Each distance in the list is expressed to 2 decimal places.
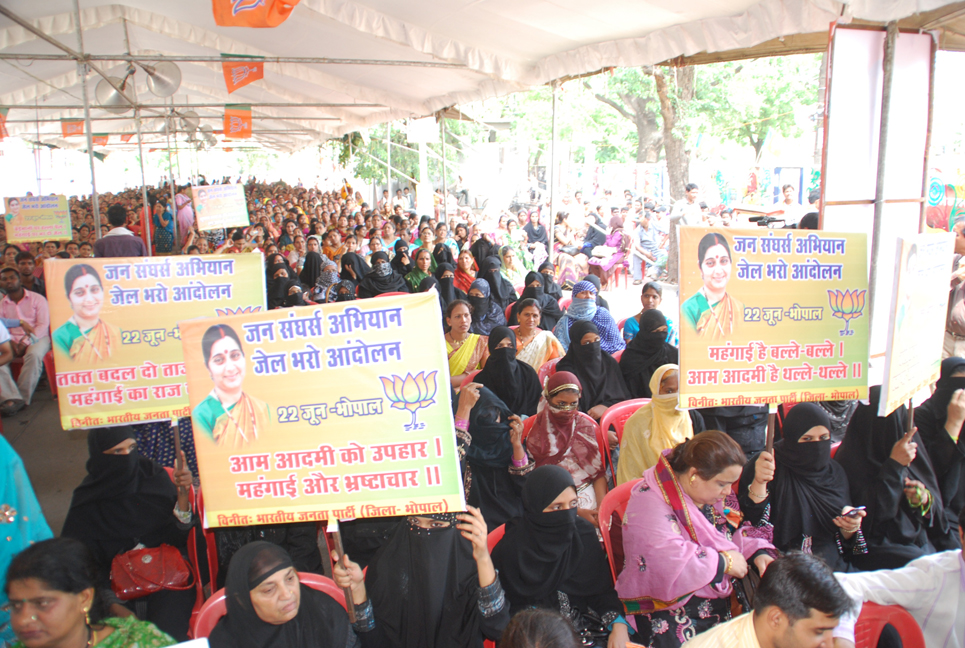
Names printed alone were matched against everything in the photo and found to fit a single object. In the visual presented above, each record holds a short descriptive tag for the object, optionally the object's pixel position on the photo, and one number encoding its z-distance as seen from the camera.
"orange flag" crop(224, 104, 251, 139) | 12.43
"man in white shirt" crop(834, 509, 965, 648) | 2.25
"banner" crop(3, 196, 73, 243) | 8.15
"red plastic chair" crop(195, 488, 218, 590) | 2.96
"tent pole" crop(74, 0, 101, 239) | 6.27
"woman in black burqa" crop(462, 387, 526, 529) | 3.40
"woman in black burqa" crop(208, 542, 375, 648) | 2.06
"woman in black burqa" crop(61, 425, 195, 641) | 2.79
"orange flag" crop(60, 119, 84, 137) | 14.95
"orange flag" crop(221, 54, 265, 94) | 8.40
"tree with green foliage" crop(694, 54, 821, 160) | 19.16
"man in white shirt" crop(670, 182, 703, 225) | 11.70
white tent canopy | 4.74
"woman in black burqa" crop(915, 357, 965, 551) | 3.10
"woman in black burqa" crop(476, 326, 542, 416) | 4.36
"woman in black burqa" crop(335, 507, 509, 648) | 2.41
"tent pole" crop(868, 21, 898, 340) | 3.60
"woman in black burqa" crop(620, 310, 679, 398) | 4.60
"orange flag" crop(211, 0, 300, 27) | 4.77
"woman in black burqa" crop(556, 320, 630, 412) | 4.41
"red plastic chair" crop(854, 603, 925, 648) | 2.23
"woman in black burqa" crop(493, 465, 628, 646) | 2.43
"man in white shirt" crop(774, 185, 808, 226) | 12.13
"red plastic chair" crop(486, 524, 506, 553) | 2.69
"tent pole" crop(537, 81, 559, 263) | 8.35
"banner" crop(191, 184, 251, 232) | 8.87
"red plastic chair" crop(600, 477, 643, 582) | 2.66
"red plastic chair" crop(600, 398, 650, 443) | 3.83
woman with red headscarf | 3.47
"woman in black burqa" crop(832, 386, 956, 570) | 2.84
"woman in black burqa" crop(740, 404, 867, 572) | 2.84
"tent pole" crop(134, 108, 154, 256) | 9.04
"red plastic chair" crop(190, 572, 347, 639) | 2.24
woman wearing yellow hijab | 3.29
